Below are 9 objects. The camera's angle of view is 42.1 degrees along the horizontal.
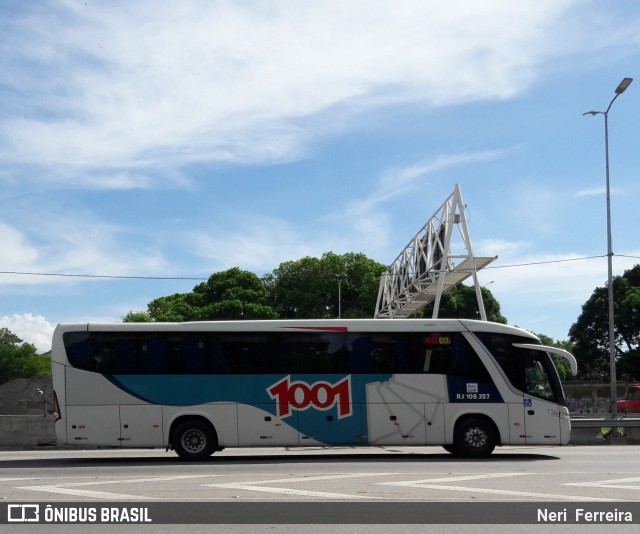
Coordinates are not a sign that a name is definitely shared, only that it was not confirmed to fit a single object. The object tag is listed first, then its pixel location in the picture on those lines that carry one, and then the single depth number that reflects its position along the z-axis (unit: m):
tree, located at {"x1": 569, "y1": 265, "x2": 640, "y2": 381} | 68.81
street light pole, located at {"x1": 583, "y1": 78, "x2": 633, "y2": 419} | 28.14
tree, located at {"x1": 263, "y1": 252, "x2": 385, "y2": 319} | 74.25
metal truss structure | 35.84
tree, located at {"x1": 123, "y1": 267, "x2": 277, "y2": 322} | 72.50
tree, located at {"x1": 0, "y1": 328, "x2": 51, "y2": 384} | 119.62
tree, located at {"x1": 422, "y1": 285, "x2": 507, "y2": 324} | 76.12
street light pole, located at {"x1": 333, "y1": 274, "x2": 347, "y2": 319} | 73.80
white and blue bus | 18.52
